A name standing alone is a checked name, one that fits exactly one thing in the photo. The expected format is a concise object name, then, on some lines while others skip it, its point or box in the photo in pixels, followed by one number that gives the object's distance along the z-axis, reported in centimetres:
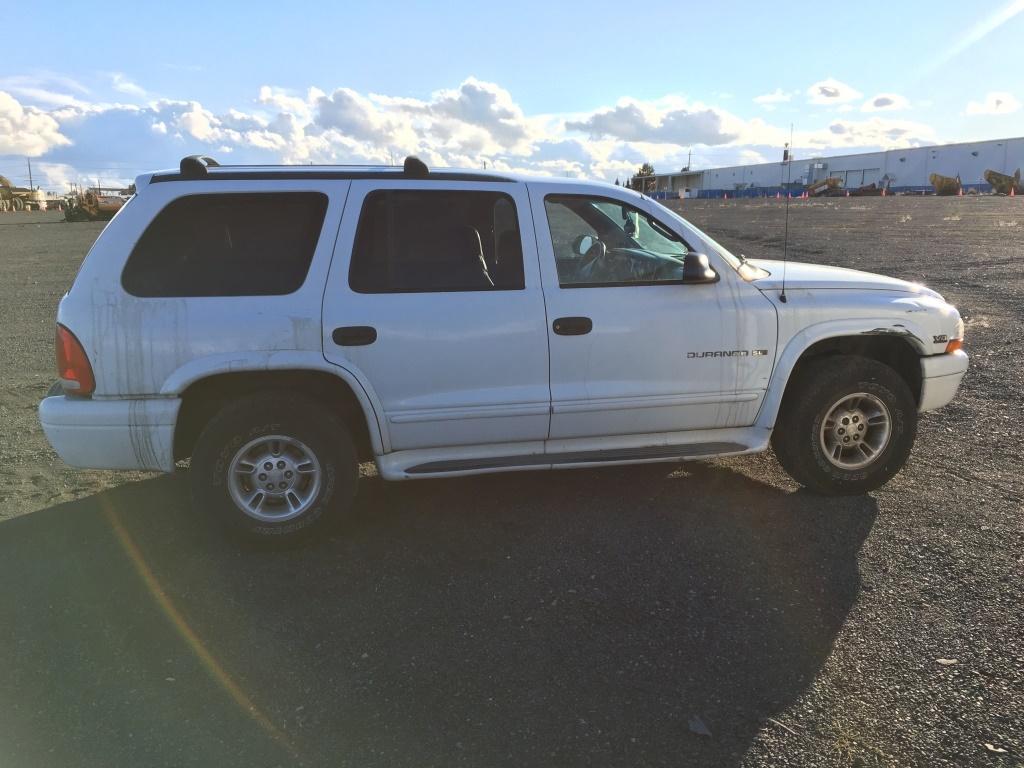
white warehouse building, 7812
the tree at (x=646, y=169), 11316
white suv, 377
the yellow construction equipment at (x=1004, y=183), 6836
